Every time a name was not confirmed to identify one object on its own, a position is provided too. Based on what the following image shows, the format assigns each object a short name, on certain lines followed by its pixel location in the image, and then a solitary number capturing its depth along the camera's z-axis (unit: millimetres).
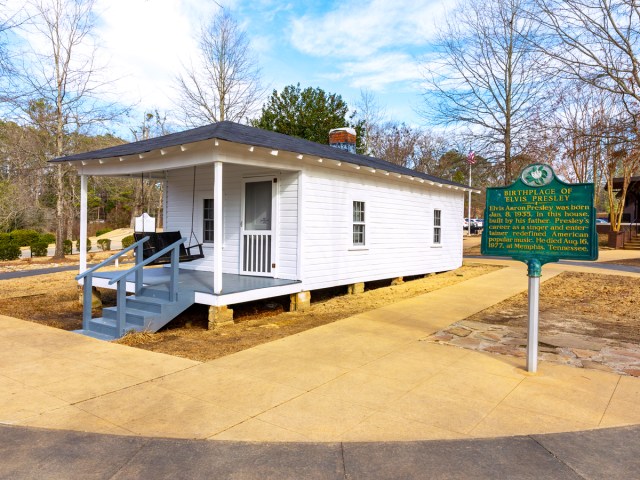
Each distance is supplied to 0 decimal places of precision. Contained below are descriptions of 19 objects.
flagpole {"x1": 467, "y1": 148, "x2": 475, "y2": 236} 23759
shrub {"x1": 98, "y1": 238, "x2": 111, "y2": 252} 25547
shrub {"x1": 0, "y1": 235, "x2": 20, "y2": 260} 20297
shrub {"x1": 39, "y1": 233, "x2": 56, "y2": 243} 23855
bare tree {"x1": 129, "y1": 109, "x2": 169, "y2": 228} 29272
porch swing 9039
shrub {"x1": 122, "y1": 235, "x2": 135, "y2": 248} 25075
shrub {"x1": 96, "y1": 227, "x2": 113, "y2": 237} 43609
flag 23766
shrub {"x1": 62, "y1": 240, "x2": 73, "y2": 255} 23389
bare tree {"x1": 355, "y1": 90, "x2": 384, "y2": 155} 34719
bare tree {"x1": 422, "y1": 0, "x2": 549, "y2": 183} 22234
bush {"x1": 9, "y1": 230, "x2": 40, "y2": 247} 25719
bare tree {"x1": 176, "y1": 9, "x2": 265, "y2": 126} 25953
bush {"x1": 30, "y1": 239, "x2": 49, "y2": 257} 22234
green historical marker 4719
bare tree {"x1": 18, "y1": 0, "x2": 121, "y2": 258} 19531
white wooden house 7855
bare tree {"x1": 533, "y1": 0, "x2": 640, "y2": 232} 14828
